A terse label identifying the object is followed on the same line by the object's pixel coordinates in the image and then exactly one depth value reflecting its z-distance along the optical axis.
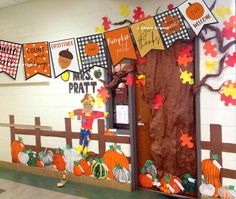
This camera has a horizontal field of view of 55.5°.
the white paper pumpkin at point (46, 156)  3.60
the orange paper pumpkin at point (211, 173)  2.53
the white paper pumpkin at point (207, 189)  2.56
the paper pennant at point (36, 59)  3.50
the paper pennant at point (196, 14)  2.45
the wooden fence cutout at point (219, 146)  2.45
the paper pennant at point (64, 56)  3.27
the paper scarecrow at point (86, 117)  3.21
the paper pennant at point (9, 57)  3.75
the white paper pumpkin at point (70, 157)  3.39
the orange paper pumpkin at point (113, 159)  3.06
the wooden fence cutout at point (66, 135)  3.12
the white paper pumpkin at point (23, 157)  3.82
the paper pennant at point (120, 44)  2.90
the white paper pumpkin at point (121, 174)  3.04
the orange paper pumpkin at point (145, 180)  2.97
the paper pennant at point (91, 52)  3.08
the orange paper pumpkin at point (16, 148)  3.85
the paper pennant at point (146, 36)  2.74
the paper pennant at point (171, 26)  2.60
